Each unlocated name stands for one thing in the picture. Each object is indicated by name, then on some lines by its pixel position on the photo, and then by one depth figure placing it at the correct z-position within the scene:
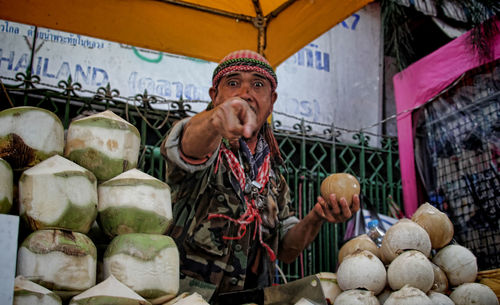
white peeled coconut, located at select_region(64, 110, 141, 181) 1.33
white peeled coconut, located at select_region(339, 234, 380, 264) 2.04
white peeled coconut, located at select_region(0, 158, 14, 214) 1.09
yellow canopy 2.66
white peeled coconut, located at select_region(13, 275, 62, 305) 0.96
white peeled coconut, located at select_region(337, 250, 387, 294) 1.74
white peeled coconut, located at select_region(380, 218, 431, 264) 1.87
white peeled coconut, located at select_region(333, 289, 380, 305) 1.65
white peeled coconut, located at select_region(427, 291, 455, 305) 1.68
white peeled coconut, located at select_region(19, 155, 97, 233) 1.14
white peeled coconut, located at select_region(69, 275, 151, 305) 1.05
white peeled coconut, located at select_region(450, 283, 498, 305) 1.77
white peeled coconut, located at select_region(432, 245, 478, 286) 1.92
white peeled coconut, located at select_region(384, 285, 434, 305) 1.56
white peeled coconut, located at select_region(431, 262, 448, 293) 1.83
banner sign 3.96
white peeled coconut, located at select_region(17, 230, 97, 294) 1.07
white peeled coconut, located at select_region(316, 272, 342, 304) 1.85
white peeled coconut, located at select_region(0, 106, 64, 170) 1.21
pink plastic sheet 3.34
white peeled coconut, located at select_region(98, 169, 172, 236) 1.26
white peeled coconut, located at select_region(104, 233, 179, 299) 1.18
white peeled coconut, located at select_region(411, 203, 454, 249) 2.01
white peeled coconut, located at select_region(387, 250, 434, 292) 1.70
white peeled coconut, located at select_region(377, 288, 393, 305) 1.78
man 1.99
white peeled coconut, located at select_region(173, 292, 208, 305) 1.20
